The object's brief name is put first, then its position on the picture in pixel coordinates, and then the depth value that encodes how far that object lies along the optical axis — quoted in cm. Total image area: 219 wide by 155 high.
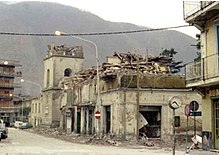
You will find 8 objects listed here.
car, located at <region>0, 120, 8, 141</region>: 4253
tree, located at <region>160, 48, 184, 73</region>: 8050
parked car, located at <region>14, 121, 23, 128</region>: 8862
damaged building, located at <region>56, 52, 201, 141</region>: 4053
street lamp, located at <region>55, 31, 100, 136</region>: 4238
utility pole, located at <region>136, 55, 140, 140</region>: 4006
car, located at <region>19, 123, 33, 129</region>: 8614
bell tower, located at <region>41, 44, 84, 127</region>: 7488
